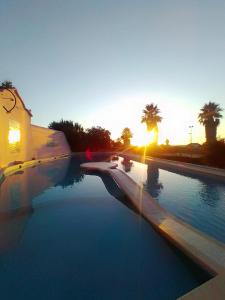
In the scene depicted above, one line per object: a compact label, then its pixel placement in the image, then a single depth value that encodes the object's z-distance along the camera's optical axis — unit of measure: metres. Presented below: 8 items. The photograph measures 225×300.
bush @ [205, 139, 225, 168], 10.29
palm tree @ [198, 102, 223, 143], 16.99
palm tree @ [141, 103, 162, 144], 24.17
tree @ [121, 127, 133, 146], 36.74
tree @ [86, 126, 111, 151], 28.69
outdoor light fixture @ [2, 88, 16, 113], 10.66
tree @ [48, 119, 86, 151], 26.27
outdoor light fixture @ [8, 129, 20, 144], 10.94
